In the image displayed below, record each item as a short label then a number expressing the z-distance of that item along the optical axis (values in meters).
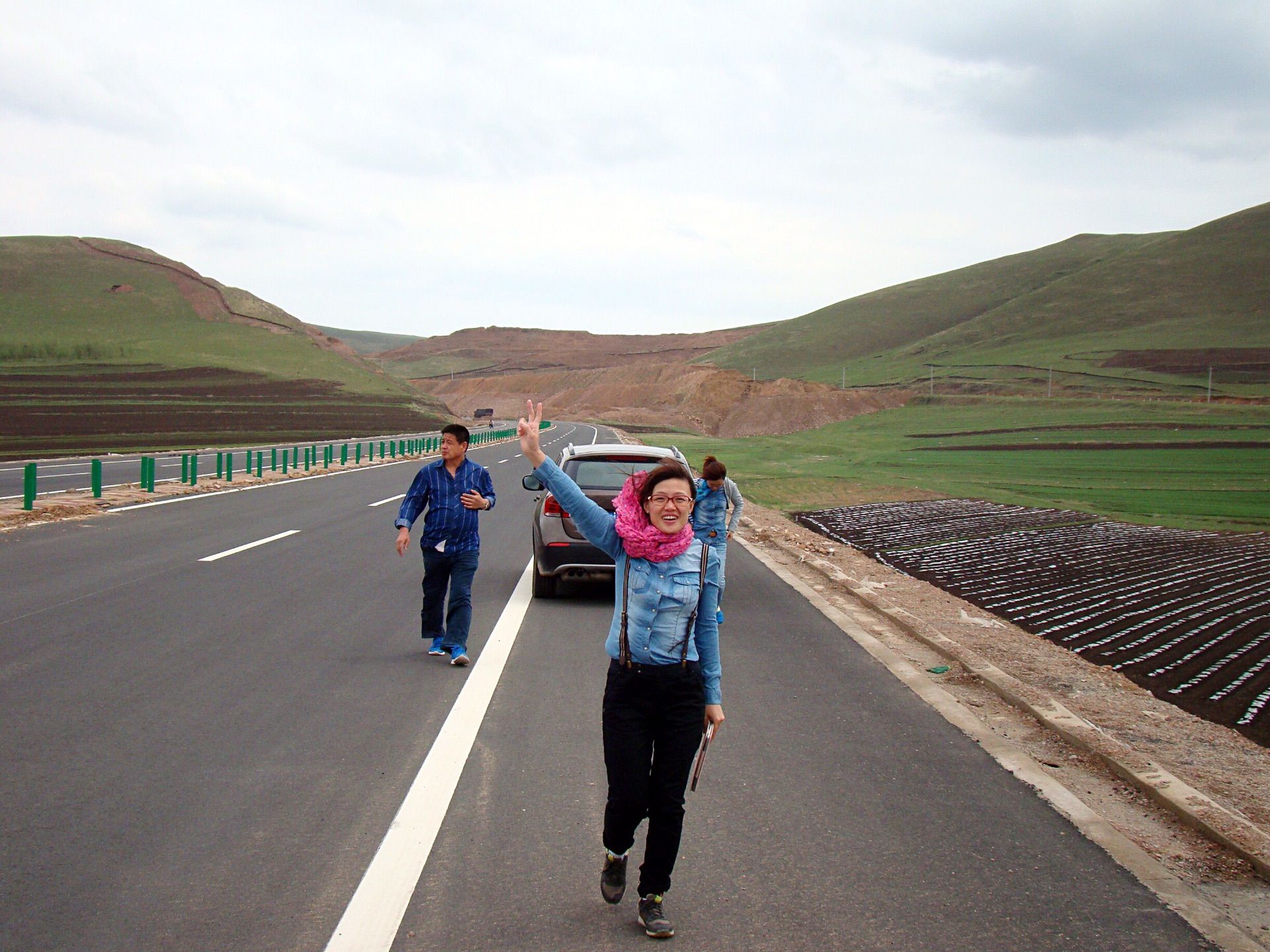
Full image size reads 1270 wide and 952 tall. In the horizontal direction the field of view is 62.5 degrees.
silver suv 10.62
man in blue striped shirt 7.93
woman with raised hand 3.81
